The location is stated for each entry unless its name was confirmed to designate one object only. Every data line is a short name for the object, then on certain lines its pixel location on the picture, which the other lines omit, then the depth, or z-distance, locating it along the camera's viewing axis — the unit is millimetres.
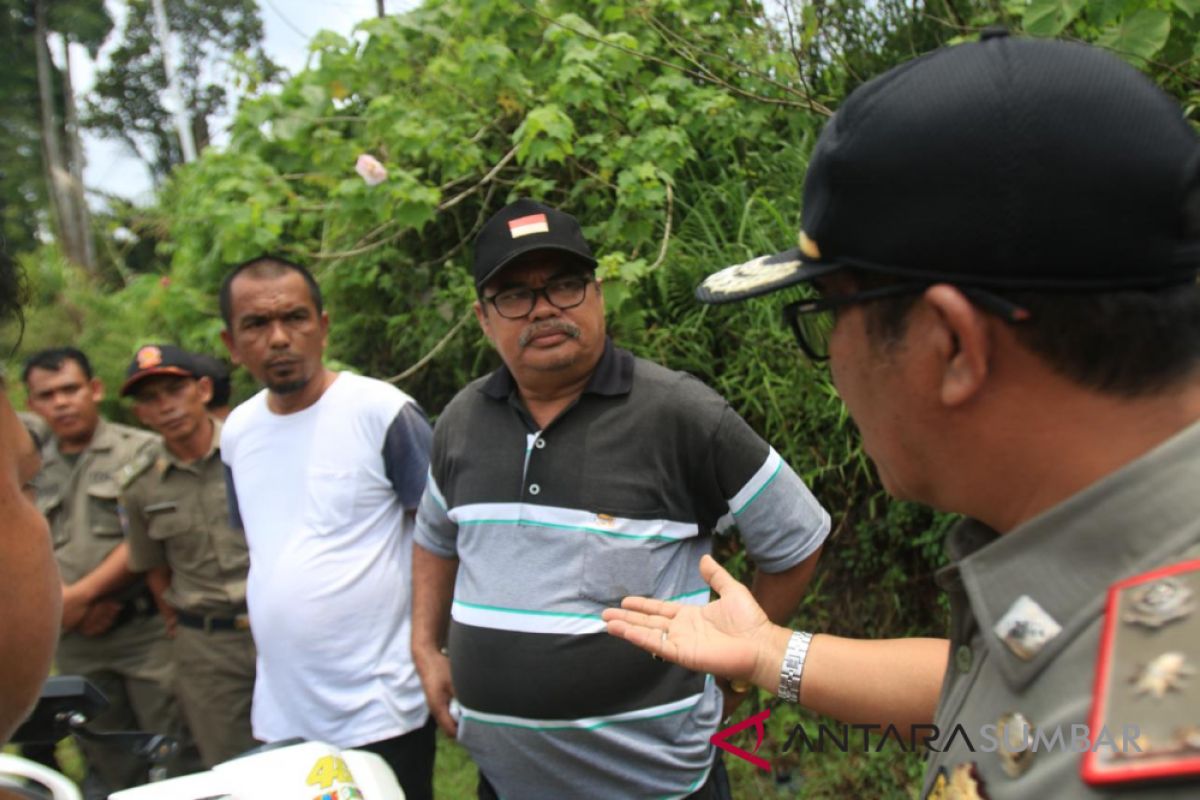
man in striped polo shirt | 2104
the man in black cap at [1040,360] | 802
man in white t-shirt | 2738
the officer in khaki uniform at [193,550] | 3451
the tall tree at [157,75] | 32375
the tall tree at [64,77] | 28234
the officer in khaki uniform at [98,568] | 3699
